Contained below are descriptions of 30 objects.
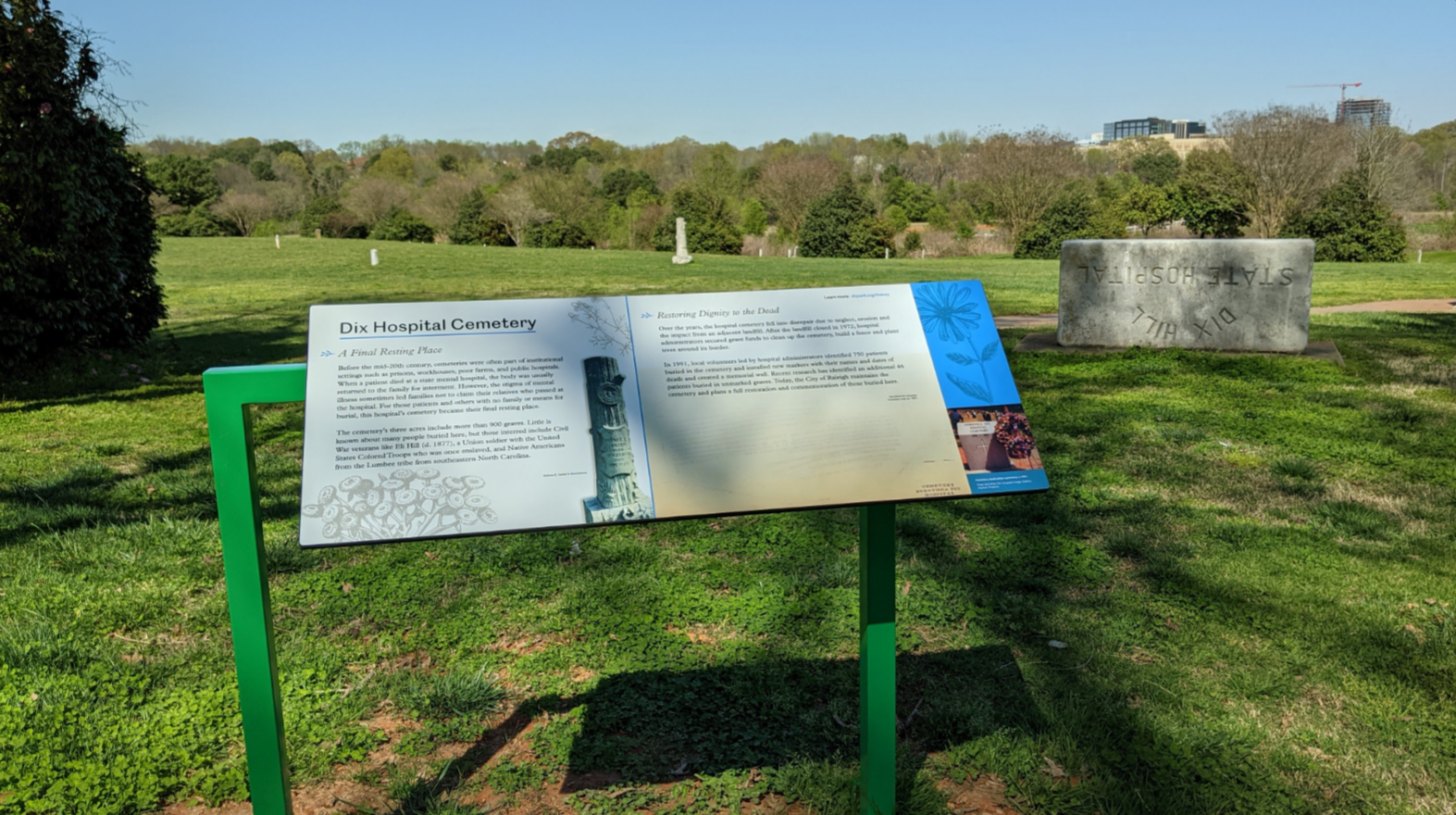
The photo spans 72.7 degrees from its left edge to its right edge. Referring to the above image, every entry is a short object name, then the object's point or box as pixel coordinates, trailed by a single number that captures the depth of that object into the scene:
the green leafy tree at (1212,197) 33.09
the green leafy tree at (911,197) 52.00
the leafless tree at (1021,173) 39.12
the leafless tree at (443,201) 51.84
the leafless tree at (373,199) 53.84
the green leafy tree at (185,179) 51.78
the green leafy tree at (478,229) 48.62
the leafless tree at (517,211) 48.25
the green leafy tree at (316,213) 51.94
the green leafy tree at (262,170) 77.75
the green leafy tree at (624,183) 58.03
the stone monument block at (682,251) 30.77
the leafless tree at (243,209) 52.81
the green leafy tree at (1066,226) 34.38
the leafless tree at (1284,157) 31.34
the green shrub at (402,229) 49.22
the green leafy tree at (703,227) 42.22
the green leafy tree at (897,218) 44.38
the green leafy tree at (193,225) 48.75
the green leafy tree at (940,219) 44.94
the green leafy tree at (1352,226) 28.88
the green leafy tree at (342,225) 52.19
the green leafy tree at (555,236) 47.31
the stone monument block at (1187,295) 8.68
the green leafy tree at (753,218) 47.12
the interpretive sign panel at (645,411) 2.12
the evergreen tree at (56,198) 7.41
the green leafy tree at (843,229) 38.66
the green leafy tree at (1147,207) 35.72
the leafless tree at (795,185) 46.50
